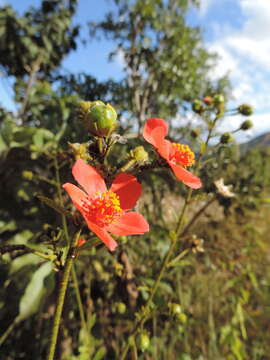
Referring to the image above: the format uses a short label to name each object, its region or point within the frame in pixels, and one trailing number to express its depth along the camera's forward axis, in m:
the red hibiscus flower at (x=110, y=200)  0.11
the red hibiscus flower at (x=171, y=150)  0.12
